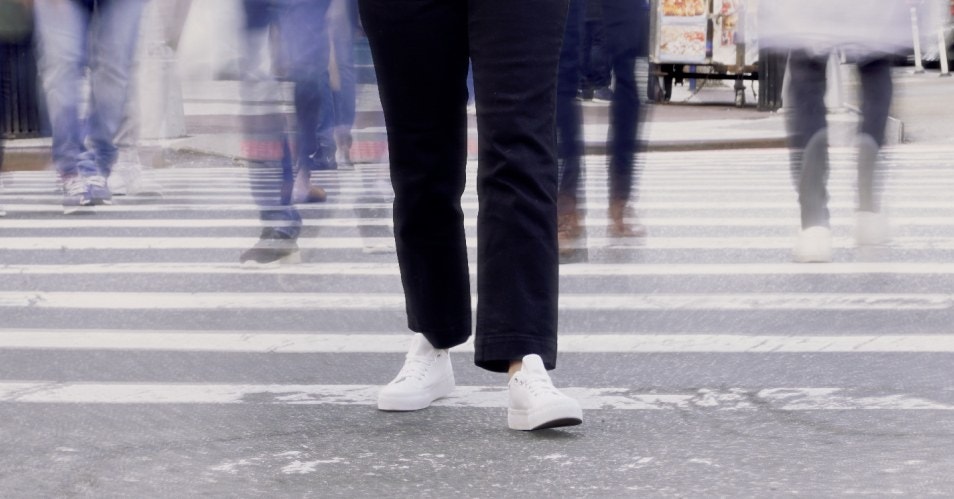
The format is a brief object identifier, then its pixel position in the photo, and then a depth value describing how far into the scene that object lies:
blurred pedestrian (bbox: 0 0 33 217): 9.04
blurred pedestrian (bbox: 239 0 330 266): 6.95
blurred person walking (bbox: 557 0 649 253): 6.79
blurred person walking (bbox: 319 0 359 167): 8.95
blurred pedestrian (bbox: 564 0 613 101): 17.17
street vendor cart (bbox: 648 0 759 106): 20.14
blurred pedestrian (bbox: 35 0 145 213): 8.70
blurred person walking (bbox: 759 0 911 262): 6.42
